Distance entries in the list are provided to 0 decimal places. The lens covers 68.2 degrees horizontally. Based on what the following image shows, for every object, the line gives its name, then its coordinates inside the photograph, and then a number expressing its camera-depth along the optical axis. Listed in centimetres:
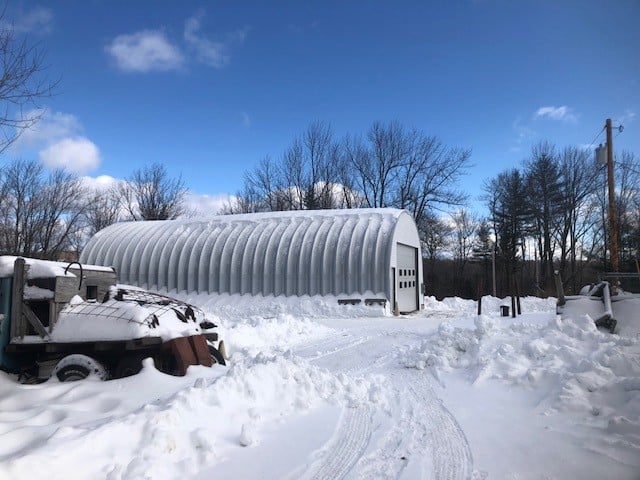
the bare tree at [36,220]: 3047
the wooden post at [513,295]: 1547
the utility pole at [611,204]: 1691
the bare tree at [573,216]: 3891
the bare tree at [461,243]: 5548
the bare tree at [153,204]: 5169
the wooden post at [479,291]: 1630
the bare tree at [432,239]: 4319
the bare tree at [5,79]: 790
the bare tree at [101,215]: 4872
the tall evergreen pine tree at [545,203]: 4066
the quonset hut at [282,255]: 2073
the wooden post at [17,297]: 695
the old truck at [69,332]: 673
